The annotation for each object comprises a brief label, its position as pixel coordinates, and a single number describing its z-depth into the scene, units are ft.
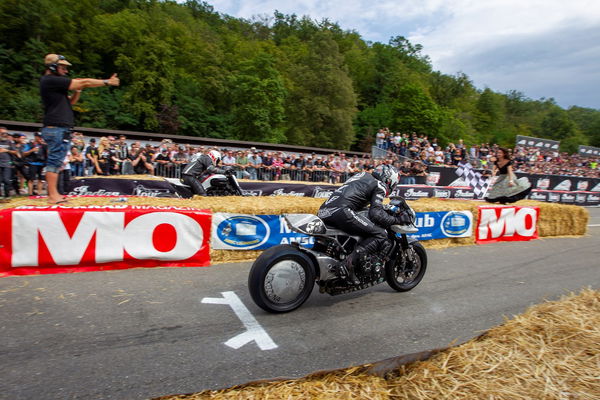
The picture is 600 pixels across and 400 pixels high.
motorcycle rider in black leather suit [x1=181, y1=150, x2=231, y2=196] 30.71
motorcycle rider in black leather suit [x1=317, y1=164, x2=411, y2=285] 16.10
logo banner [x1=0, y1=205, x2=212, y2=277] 17.75
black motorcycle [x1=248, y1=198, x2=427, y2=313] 14.23
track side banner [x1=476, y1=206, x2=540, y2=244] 32.04
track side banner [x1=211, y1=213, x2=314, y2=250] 22.29
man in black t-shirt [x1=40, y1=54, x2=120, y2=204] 18.74
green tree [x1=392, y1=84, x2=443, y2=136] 180.55
